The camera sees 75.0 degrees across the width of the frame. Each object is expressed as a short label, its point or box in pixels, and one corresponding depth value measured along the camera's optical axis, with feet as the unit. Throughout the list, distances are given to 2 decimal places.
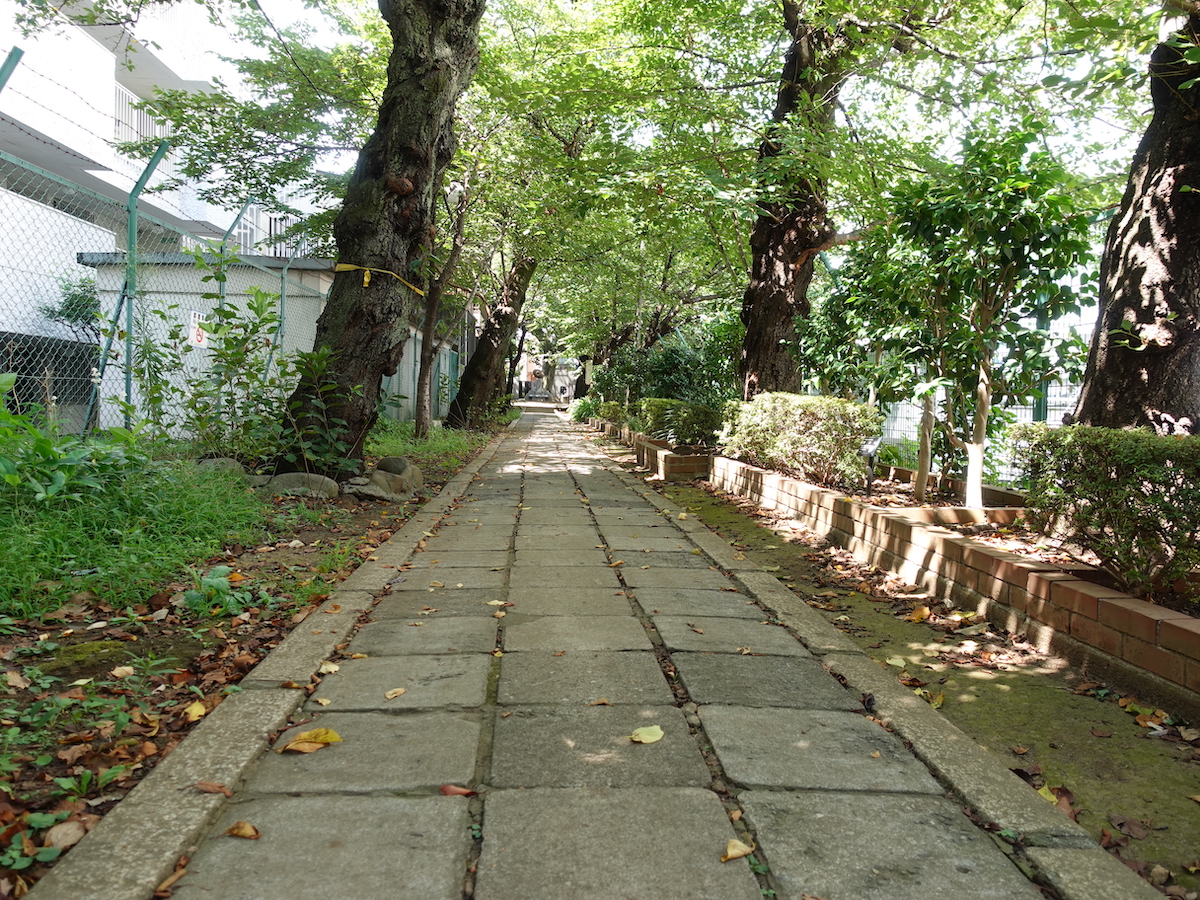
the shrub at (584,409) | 80.31
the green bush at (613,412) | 56.77
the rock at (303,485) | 19.84
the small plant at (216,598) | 11.07
